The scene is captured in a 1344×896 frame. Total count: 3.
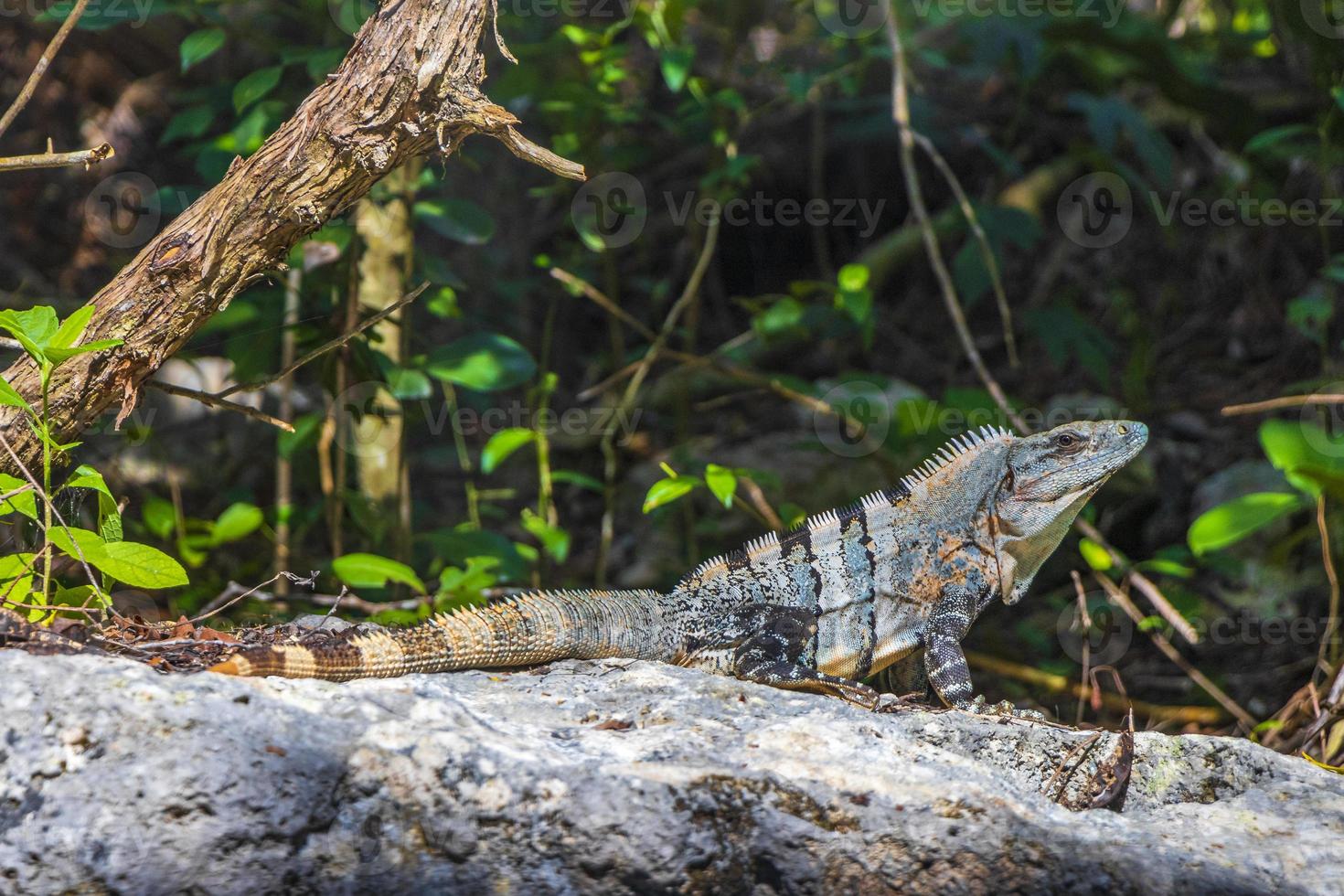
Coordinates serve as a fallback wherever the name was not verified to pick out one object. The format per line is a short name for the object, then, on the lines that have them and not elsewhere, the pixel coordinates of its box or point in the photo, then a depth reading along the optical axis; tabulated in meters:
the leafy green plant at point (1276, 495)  8.91
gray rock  4.58
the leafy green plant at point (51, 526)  5.94
